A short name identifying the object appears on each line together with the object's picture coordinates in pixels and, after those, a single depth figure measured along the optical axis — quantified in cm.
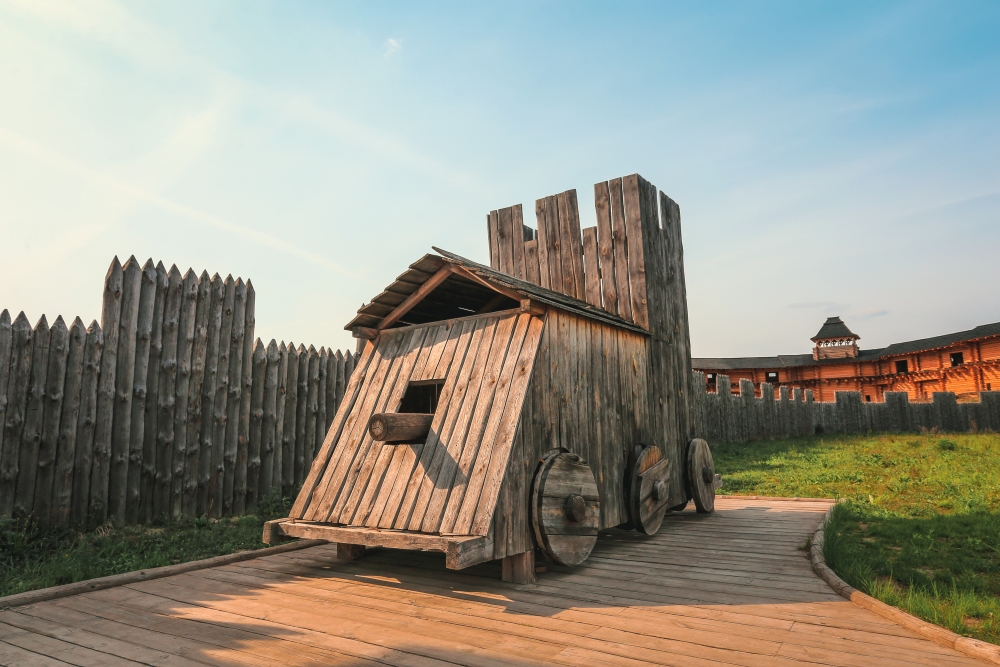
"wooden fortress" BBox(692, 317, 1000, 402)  3478
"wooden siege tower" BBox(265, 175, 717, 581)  478
